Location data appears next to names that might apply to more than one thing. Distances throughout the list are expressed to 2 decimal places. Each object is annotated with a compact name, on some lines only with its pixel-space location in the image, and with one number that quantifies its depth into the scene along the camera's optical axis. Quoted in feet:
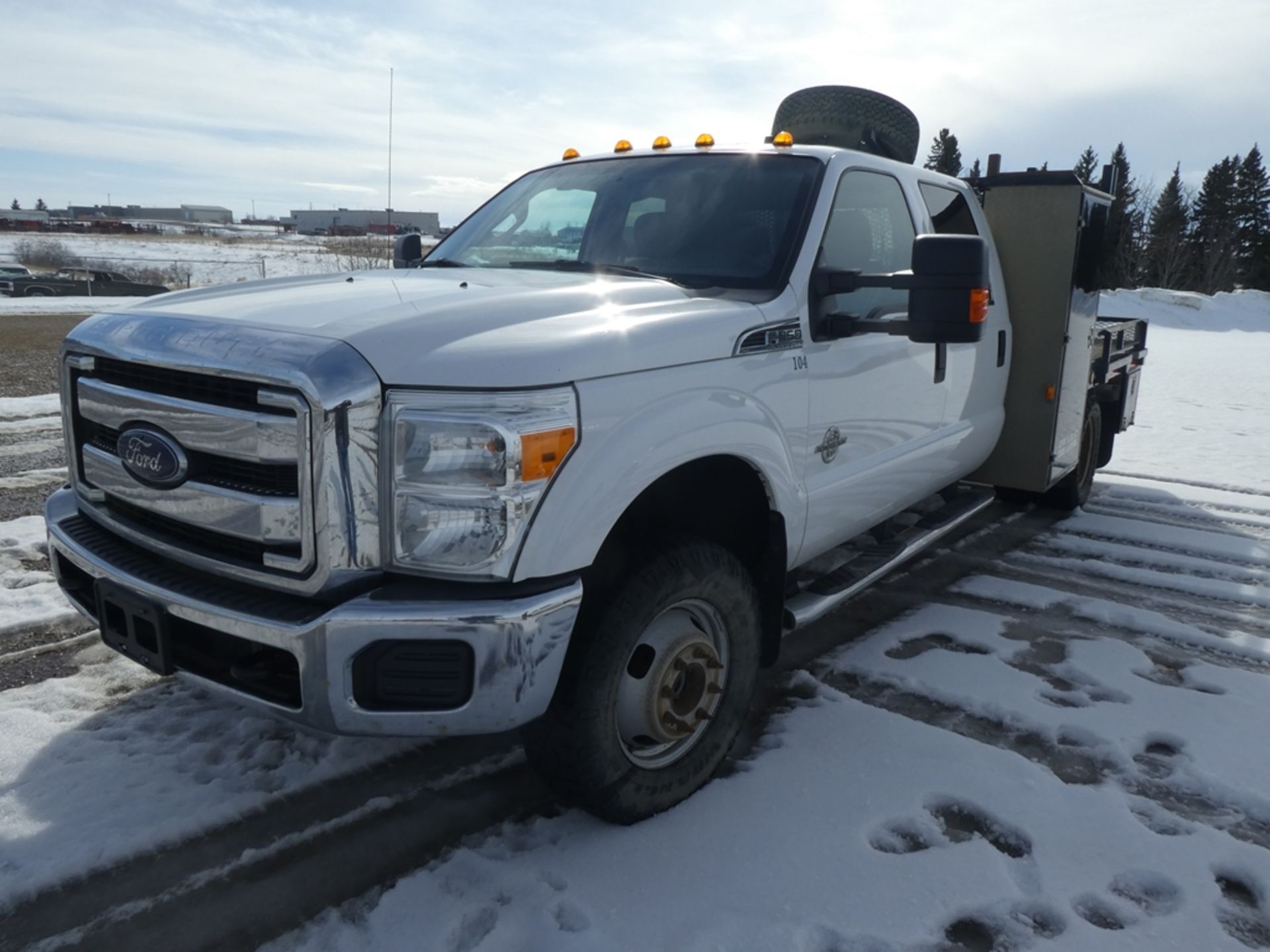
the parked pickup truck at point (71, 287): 79.87
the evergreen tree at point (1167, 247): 176.76
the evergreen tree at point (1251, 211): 213.05
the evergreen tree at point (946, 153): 240.73
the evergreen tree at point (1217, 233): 180.24
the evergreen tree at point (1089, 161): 242.58
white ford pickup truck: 7.28
